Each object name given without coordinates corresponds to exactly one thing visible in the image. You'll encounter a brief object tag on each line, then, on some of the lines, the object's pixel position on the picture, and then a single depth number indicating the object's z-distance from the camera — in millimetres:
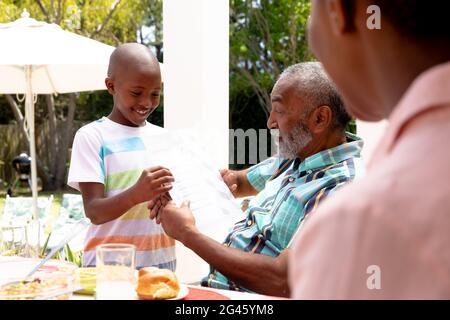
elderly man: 2172
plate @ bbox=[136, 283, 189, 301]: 1695
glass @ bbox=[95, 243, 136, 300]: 1663
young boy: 2508
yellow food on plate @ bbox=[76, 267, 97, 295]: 1812
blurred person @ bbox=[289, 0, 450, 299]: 540
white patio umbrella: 4926
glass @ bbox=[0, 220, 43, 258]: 2461
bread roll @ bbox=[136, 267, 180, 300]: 1679
